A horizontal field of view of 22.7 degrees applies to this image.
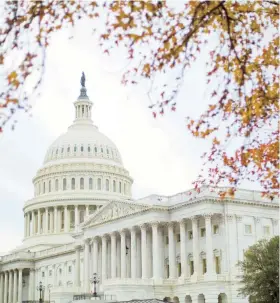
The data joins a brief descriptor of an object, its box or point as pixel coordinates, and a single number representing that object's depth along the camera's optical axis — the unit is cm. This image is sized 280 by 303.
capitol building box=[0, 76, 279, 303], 9138
